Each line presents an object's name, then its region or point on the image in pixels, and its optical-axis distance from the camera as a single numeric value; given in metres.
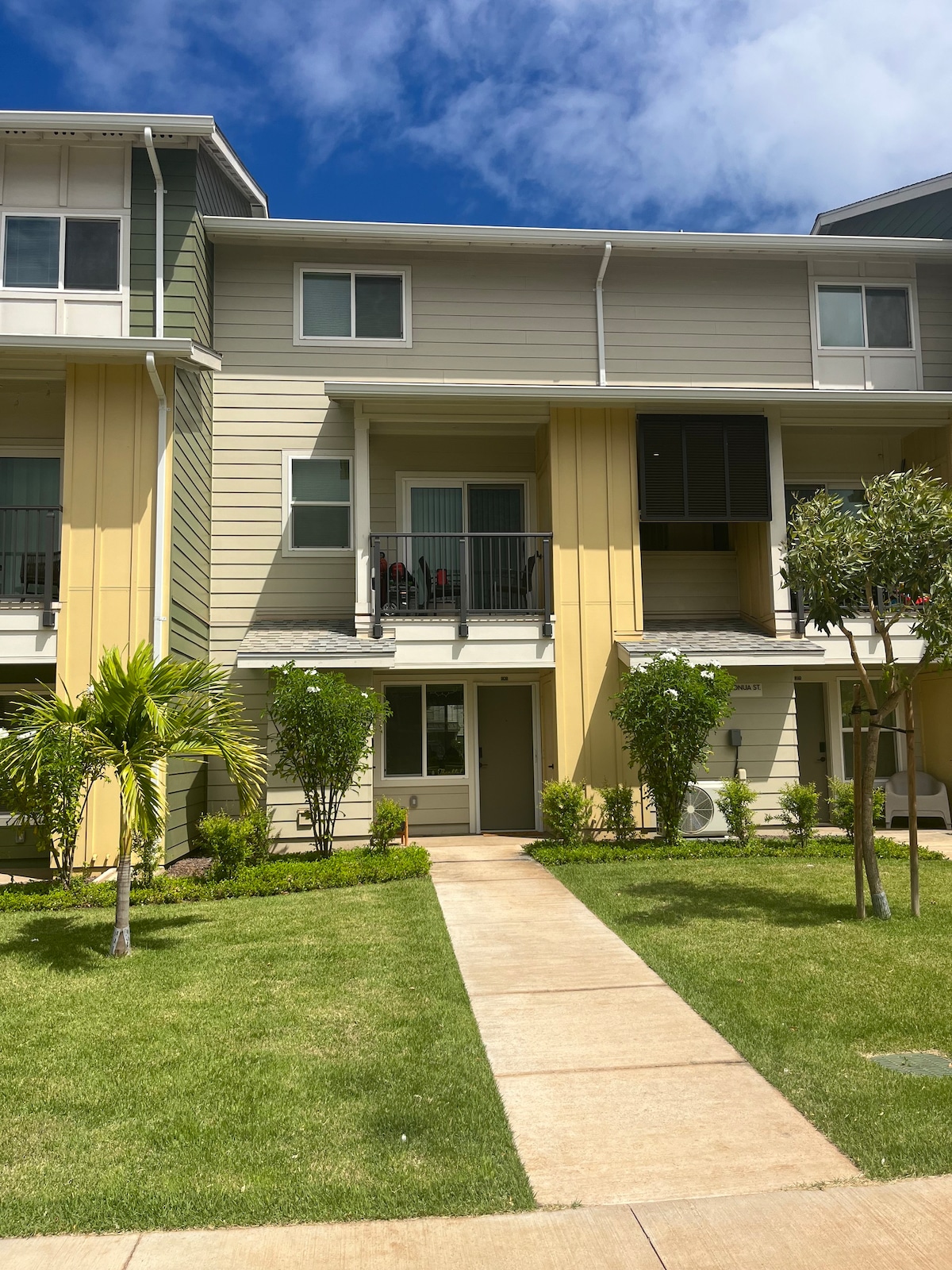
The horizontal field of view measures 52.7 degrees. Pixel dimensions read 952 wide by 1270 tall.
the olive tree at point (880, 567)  7.21
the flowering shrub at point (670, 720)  10.56
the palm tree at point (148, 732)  6.76
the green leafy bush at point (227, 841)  9.55
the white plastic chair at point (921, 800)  12.81
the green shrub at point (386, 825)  10.43
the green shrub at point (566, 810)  11.13
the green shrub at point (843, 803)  11.00
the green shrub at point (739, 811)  11.11
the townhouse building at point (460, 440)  11.45
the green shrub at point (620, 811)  11.25
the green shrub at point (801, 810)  11.01
